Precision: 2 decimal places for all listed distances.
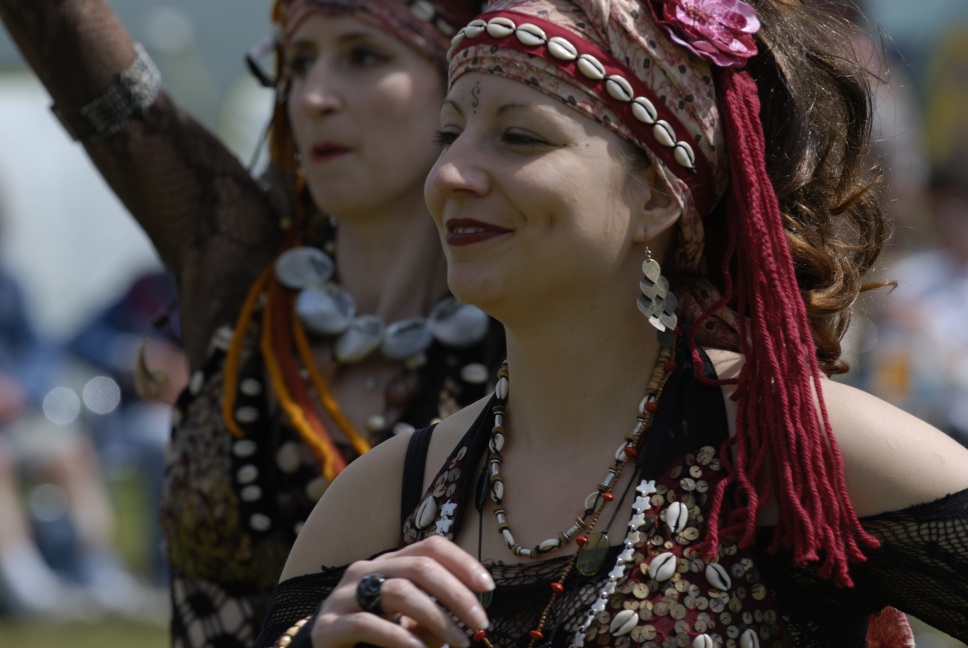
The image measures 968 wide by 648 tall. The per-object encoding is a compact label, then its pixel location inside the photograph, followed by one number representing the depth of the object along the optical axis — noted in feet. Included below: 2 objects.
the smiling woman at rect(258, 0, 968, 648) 14.44
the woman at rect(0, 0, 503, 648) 22.17
